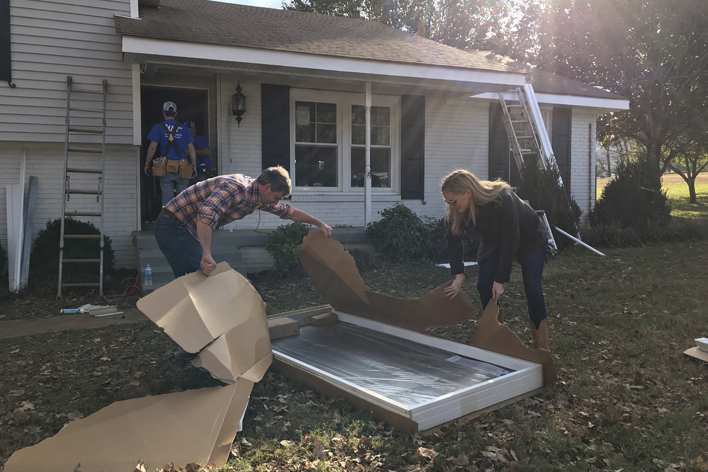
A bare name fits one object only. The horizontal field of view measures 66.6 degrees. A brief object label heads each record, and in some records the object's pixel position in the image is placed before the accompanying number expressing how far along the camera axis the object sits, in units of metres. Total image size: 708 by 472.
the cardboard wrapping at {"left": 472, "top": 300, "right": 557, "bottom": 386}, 3.68
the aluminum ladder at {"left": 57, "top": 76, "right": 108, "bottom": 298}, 7.17
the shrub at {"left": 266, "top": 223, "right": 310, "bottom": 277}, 7.84
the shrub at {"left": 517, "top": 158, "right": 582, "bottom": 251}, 10.16
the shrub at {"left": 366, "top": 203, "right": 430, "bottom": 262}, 8.60
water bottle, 6.57
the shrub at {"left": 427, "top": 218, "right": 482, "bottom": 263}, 9.09
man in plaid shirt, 3.76
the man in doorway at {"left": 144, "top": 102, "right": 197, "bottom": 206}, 7.54
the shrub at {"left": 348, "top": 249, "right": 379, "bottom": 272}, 8.46
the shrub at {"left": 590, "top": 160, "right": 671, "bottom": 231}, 11.52
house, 7.75
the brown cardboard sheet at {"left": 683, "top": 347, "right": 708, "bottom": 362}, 4.19
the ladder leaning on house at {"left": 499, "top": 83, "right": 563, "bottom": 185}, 10.55
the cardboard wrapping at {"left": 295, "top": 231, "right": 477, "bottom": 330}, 4.50
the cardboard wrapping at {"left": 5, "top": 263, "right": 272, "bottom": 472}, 2.69
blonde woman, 3.83
